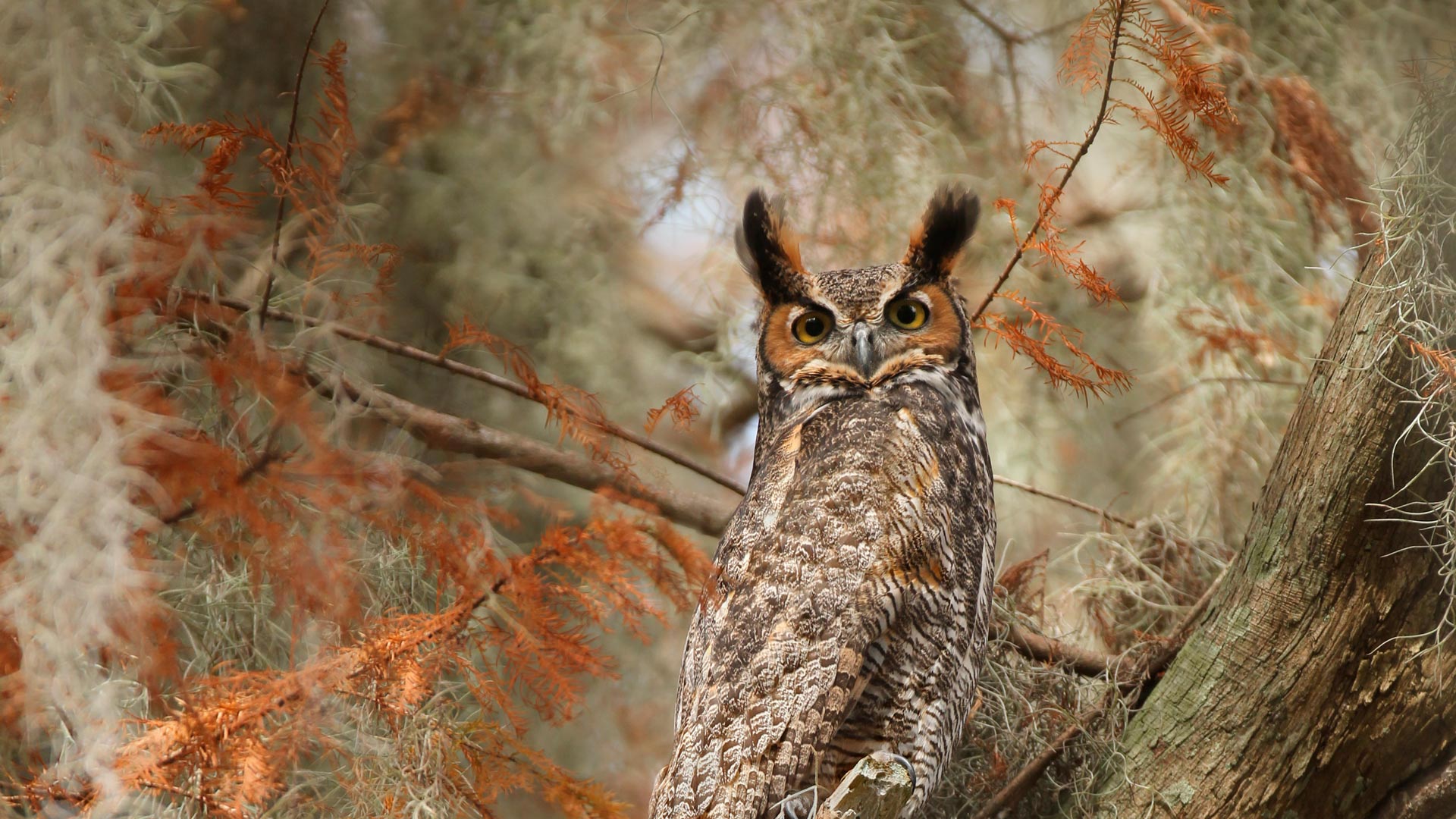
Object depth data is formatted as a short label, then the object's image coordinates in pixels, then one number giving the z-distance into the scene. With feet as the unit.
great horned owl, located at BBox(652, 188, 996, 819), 41.43
